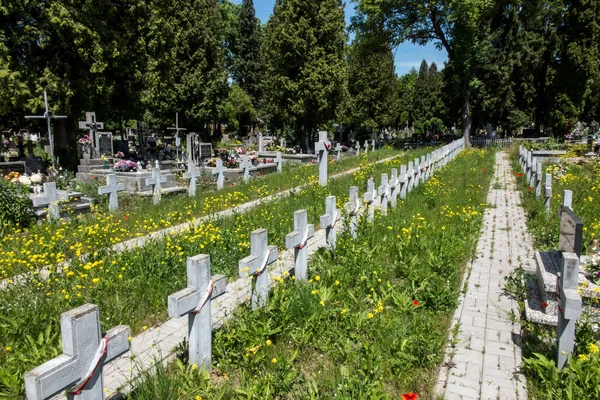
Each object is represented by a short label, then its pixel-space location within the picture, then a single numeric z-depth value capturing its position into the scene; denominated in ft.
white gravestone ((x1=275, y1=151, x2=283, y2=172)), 61.31
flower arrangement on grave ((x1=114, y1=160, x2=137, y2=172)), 52.01
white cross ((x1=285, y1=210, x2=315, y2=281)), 16.56
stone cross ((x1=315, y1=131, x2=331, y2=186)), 41.75
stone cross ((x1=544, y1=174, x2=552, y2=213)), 30.42
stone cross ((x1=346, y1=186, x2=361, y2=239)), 23.47
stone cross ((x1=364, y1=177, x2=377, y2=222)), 26.50
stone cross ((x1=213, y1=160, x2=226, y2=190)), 45.11
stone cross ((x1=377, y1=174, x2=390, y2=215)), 29.22
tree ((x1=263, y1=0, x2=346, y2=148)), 94.07
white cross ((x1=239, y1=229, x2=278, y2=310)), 13.76
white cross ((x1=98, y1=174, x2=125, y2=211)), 33.01
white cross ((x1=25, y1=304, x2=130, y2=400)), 7.58
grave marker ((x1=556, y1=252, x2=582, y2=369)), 11.26
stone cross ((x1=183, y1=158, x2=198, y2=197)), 41.22
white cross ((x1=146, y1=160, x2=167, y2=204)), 37.73
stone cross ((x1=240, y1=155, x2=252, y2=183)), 49.99
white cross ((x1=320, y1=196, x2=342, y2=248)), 20.26
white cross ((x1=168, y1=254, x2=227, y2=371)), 11.18
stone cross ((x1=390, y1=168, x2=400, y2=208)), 32.80
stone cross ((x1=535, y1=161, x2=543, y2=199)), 36.91
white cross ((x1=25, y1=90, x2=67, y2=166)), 46.44
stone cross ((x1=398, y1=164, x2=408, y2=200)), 35.98
